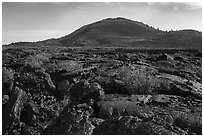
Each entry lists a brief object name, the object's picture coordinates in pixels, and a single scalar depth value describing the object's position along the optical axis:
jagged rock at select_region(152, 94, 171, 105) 8.23
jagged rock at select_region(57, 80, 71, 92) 8.70
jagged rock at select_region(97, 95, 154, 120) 7.76
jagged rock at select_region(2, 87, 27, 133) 7.62
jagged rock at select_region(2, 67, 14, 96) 8.59
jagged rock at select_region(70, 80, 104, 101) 8.40
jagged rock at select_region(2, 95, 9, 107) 8.16
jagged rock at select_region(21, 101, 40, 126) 7.75
